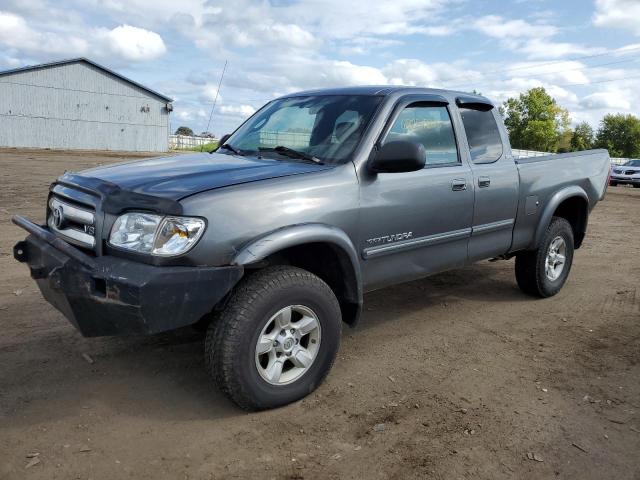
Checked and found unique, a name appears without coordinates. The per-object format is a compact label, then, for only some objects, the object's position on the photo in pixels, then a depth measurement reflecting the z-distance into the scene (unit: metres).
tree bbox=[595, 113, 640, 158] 85.19
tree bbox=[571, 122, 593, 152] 80.49
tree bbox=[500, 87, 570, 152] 72.31
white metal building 36.31
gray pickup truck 2.95
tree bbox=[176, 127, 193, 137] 79.90
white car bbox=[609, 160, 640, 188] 24.70
